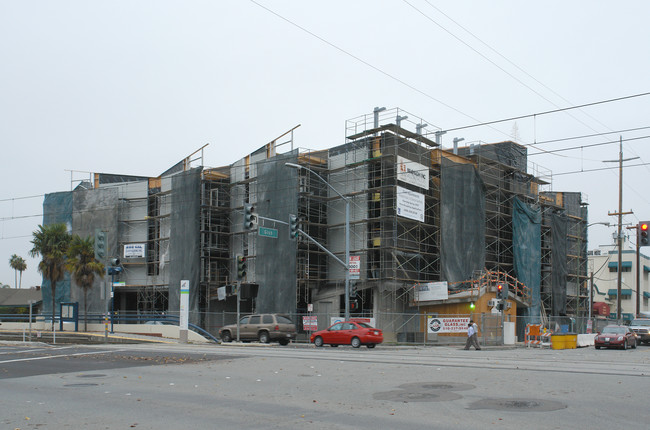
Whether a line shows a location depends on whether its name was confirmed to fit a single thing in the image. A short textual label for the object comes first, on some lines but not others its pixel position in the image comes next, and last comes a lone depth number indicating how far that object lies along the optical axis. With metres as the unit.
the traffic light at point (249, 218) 30.44
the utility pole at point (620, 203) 46.72
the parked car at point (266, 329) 34.62
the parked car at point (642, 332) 39.97
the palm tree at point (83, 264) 45.00
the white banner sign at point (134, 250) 52.22
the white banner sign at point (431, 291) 40.06
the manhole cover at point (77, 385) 13.66
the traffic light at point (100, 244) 29.81
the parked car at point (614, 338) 33.38
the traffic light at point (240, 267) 34.03
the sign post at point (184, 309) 33.84
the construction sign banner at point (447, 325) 36.00
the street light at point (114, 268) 31.95
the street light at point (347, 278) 35.56
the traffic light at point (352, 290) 36.59
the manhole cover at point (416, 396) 11.09
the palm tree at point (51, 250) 46.72
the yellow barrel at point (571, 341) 34.38
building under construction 42.34
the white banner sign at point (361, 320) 38.06
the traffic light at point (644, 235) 33.53
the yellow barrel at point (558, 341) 33.72
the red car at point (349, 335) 31.23
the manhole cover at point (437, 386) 12.45
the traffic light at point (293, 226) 33.69
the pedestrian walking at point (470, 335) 30.16
